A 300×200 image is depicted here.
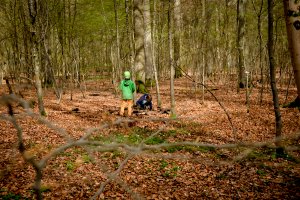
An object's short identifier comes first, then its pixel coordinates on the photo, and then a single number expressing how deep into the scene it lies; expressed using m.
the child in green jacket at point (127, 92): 10.69
